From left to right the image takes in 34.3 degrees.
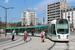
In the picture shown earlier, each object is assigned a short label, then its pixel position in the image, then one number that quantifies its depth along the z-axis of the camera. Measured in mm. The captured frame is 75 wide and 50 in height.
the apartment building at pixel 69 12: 98700
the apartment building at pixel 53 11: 103675
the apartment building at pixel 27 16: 151250
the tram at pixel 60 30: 15555
